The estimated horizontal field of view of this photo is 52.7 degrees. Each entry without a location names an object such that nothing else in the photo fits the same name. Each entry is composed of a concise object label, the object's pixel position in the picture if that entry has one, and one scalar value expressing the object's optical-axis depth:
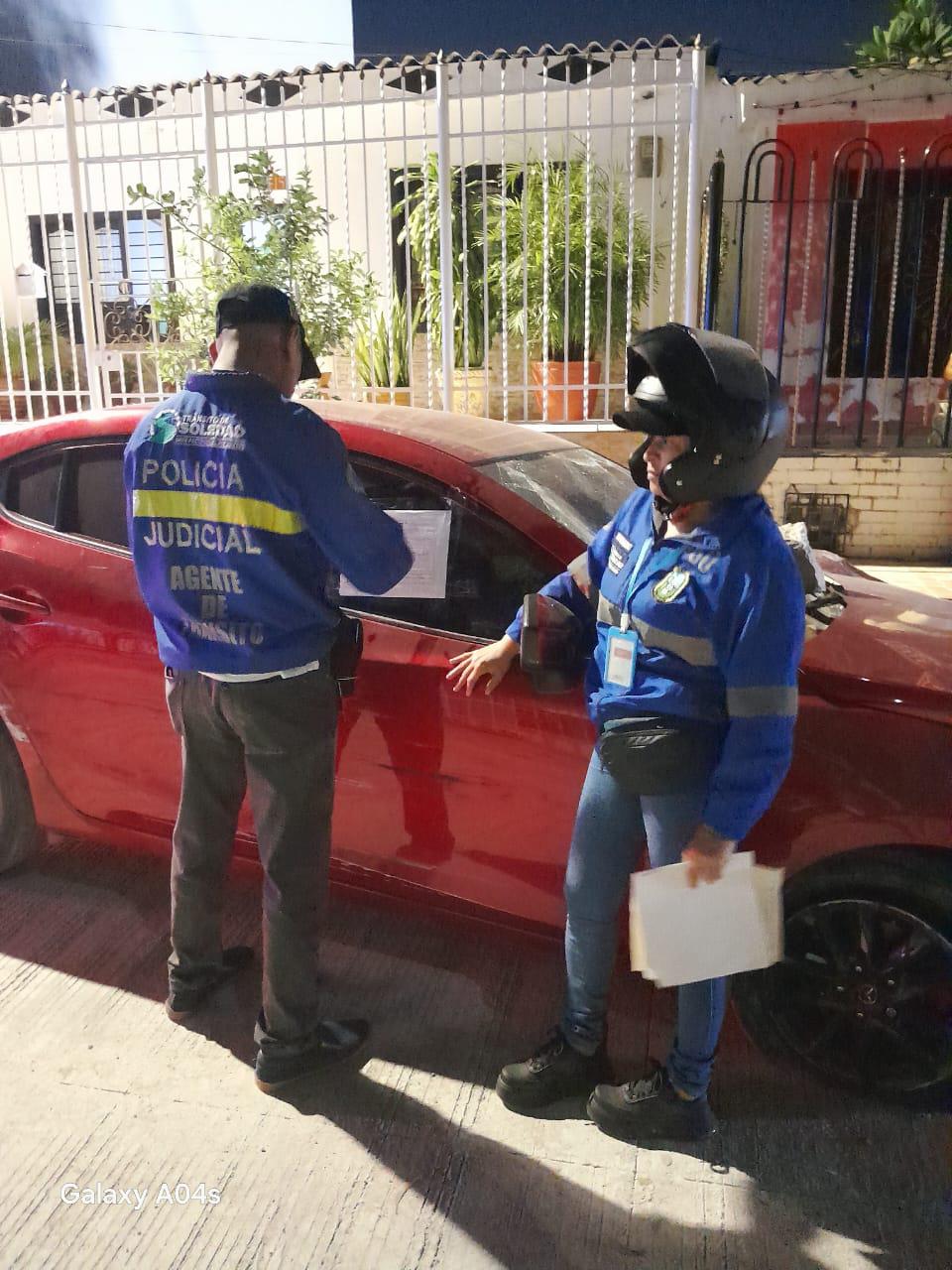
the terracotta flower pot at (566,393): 7.58
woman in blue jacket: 1.76
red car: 2.10
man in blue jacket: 2.01
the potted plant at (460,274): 7.64
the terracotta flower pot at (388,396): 7.88
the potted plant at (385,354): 7.98
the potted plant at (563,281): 7.46
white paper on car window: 2.44
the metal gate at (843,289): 8.17
